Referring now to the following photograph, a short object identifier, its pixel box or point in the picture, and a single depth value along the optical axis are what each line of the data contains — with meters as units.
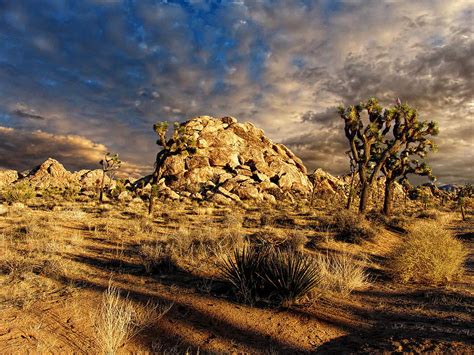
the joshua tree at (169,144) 27.47
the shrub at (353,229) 14.72
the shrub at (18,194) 31.82
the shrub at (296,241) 11.94
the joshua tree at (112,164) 42.72
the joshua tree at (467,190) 56.90
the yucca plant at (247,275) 6.54
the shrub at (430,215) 31.13
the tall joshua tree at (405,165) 25.88
